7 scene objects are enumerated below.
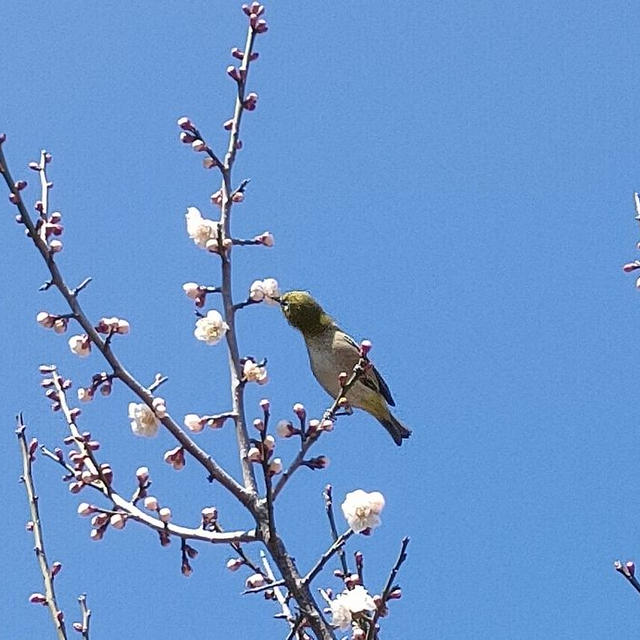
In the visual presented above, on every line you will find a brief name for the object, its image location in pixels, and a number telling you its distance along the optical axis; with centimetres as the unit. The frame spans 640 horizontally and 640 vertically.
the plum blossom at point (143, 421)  301
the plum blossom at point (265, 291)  331
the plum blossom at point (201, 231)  328
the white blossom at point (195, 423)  295
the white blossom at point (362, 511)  287
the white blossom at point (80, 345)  304
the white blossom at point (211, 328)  312
